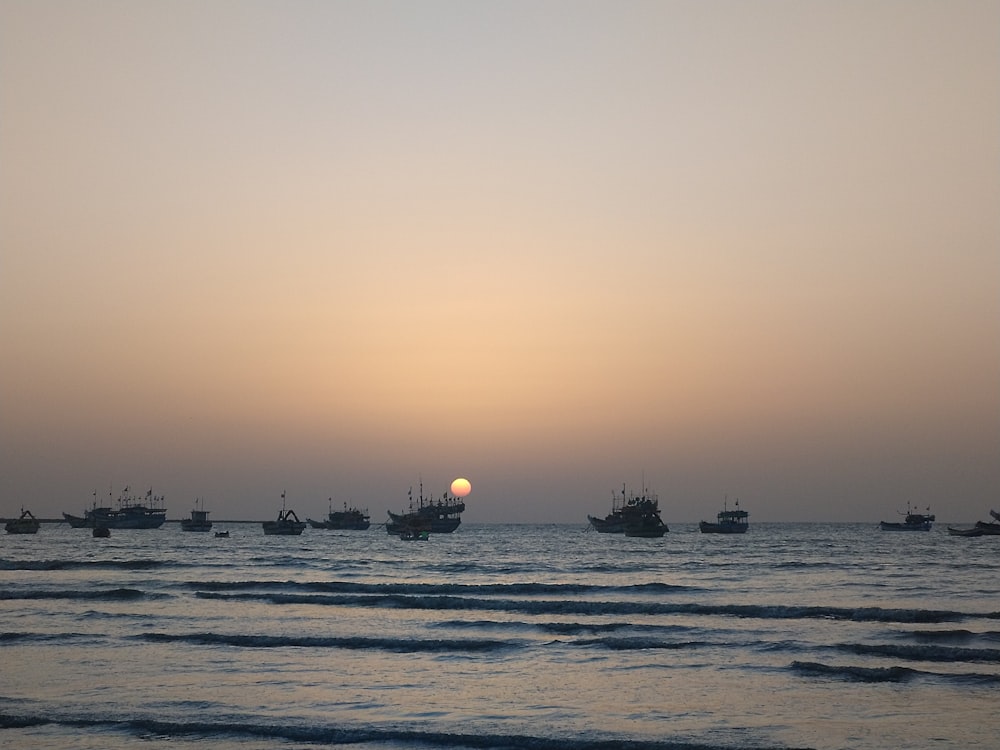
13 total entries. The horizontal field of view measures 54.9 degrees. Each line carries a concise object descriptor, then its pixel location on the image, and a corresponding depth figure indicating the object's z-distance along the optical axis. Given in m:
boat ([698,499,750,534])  156.62
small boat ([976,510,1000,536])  134.90
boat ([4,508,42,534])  145.12
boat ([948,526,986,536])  136.62
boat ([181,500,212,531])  174.00
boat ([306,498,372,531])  187.12
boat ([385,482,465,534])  138.88
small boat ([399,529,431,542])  129.38
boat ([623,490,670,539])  130.88
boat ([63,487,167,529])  160.25
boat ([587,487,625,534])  143.00
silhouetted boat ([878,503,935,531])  174.62
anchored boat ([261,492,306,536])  144.88
